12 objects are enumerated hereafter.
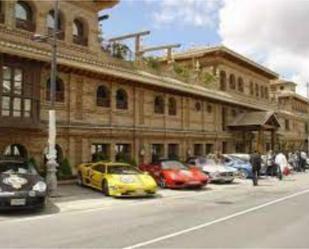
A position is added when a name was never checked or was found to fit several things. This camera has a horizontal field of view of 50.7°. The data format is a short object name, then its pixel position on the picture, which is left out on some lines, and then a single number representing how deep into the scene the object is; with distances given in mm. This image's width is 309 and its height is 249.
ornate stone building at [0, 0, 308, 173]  13339
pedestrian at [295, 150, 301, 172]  23510
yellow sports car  11541
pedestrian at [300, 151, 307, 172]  23809
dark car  8620
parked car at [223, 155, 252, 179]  18547
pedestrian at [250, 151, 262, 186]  15422
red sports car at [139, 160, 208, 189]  13761
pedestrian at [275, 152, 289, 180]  18316
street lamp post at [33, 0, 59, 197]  11027
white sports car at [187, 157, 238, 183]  15944
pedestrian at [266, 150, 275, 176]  19405
